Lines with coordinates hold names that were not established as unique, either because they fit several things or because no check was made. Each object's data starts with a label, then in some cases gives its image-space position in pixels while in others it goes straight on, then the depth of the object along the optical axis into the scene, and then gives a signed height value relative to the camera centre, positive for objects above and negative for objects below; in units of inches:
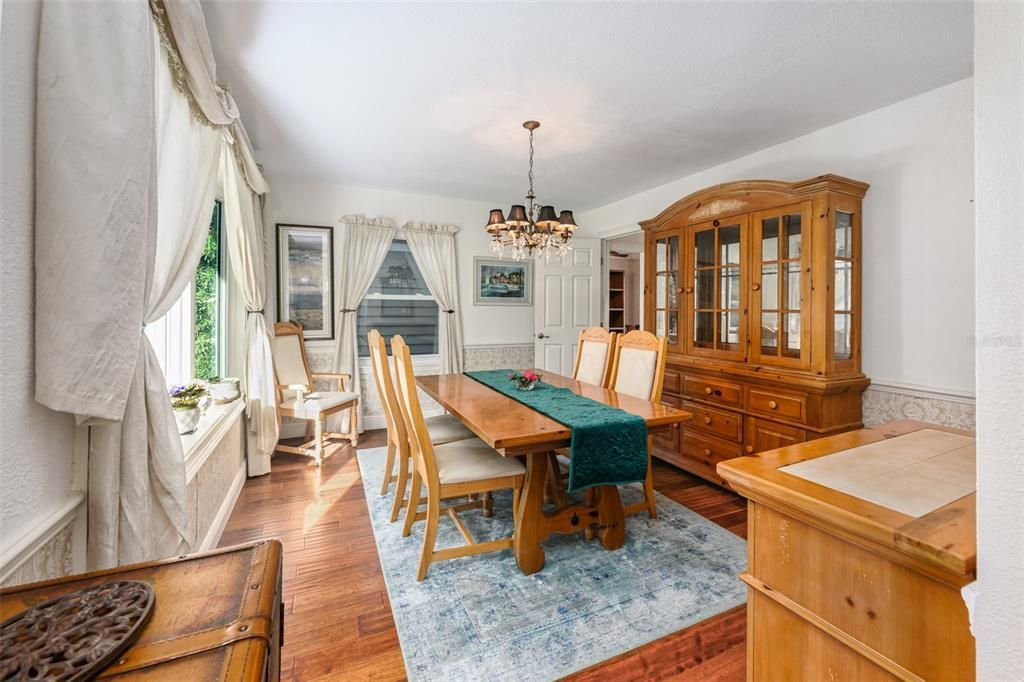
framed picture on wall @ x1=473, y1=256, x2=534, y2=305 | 196.2 +27.9
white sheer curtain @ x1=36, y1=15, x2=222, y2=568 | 36.2 +6.0
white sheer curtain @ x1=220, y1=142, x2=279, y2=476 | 118.6 -2.5
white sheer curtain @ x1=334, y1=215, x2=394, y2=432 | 170.4 +27.1
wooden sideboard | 26.3 -15.2
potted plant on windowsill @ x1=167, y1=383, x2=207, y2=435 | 78.9 -11.6
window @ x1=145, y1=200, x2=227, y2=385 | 94.7 +3.9
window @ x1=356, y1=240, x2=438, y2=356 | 182.2 +15.6
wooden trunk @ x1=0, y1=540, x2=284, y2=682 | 21.7 -15.8
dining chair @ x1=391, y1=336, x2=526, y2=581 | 77.4 -24.1
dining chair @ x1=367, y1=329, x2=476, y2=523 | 92.2 -21.0
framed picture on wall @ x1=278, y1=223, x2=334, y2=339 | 163.6 +24.7
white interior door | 192.2 +18.6
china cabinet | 100.6 +7.5
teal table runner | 73.8 -17.9
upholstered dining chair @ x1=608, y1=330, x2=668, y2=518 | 100.8 -6.5
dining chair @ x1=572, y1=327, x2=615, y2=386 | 123.6 -4.0
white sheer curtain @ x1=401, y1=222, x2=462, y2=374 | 183.8 +27.6
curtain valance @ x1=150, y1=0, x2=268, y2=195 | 58.2 +42.4
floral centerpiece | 108.1 -9.7
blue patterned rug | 61.2 -42.9
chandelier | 109.6 +29.2
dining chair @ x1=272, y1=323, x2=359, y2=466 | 138.3 -17.7
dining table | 71.7 -17.4
